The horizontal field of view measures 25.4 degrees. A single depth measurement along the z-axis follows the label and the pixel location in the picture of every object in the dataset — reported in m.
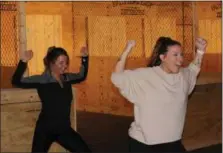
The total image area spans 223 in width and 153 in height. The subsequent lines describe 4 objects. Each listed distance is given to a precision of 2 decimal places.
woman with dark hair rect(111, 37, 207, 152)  3.69
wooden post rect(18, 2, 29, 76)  6.15
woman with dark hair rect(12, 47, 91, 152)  4.75
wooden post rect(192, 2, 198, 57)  8.04
